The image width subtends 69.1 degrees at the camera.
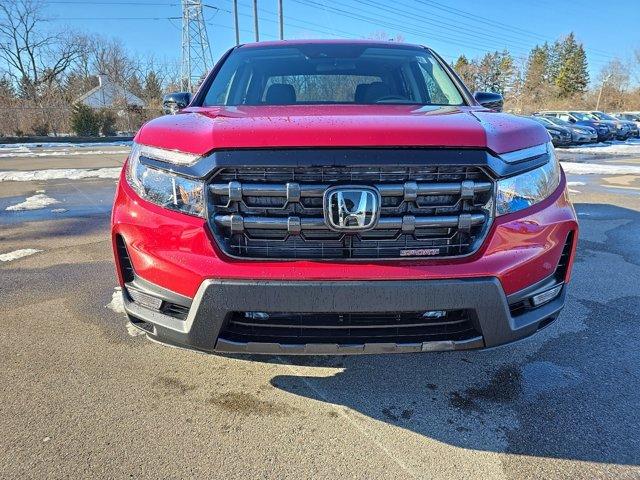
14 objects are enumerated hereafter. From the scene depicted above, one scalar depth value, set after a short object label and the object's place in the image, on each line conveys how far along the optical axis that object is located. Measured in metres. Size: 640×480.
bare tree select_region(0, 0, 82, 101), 45.00
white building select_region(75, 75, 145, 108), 32.50
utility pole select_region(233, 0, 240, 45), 31.55
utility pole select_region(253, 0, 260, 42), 28.95
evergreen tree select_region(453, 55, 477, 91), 69.50
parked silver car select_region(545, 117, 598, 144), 24.04
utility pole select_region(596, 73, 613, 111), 60.06
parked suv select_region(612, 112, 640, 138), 29.88
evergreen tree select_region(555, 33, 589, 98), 74.94
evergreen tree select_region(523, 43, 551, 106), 74.44
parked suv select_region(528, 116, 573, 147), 23.66
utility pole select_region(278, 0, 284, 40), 28.23
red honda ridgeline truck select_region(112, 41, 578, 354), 1.86
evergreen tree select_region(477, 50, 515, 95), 77.62
